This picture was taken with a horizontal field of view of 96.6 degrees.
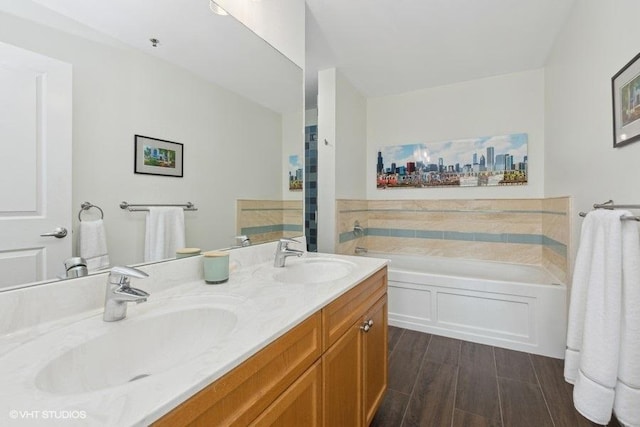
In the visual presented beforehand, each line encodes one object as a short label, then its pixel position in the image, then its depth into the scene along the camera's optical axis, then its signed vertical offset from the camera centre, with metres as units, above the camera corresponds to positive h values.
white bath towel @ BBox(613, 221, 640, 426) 0.99 -0.46
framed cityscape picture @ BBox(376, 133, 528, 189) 2.88 +0.54
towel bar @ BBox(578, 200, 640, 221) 1.04 +0.02
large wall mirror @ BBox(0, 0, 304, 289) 0.85 +0.42
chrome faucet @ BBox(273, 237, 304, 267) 1.53 -0.22
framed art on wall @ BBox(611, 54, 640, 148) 1.22 +0.50
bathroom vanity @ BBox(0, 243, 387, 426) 0.48 -0.31
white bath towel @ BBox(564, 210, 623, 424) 1.03 -0.41
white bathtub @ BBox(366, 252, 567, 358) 2.17 -0.78
